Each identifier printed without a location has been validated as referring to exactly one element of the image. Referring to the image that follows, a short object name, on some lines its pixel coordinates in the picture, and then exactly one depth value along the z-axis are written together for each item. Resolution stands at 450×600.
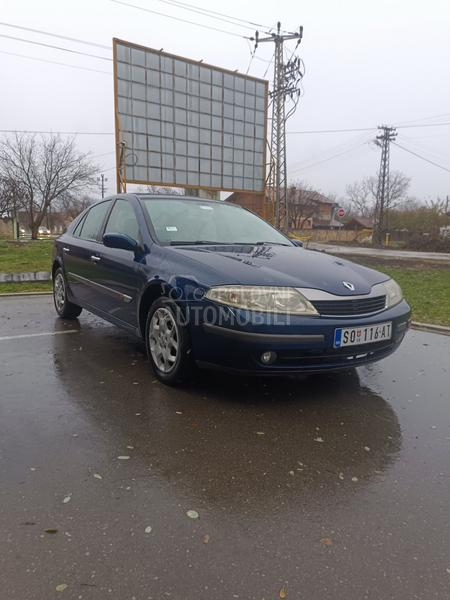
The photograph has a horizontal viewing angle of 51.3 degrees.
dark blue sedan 3.19
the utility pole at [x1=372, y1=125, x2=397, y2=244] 44.12
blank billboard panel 18.39
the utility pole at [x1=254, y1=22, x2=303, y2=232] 24.72
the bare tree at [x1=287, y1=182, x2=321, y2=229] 67.44
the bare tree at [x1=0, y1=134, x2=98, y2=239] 36.03
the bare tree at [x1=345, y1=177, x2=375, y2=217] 77.31
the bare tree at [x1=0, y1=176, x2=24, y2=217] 35.47
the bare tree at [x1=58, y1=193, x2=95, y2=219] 39.42
